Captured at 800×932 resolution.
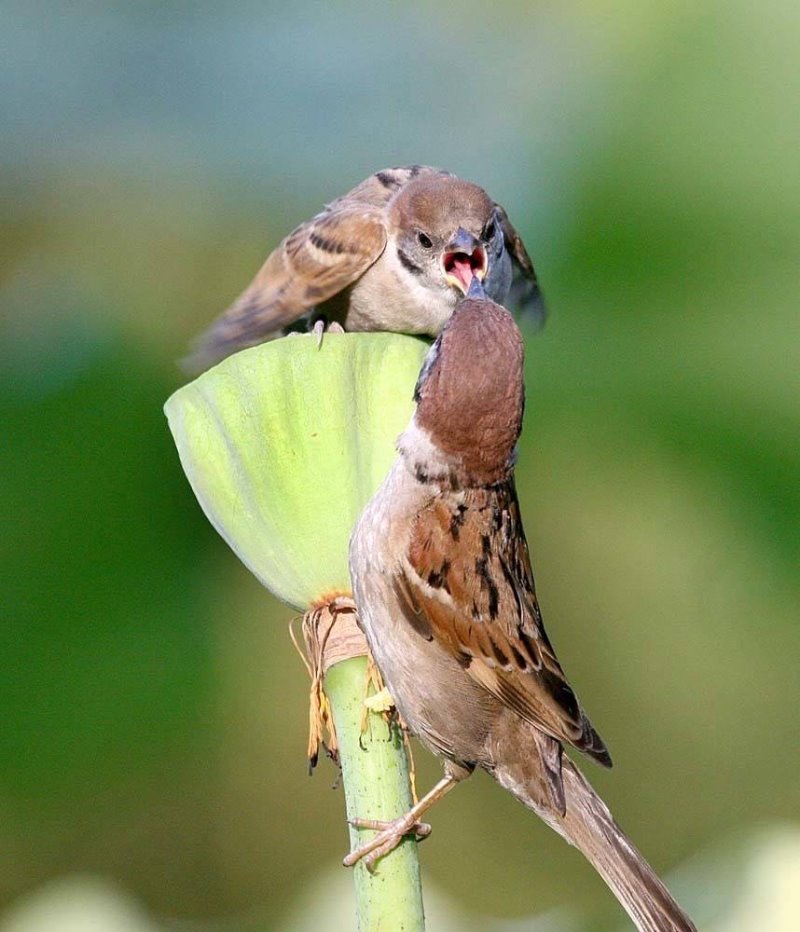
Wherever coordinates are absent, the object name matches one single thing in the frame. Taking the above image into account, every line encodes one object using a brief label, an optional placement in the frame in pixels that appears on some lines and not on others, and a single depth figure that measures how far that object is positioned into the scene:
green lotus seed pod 3.37
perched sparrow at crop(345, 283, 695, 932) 3.41
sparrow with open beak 3.55
